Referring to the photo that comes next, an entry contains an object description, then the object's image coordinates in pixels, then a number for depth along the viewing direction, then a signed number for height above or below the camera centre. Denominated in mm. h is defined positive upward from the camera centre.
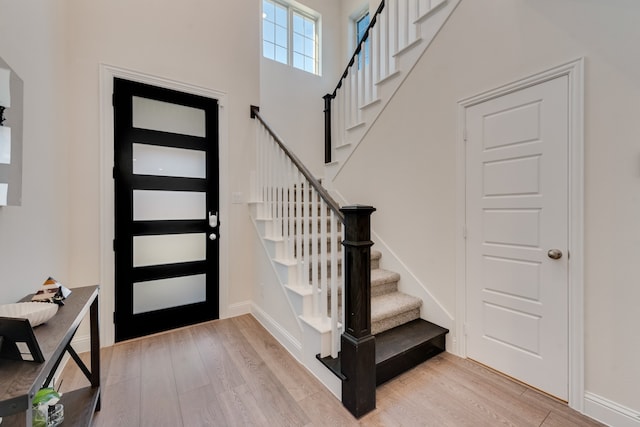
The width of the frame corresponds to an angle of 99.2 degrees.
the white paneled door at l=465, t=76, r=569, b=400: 1703 -158
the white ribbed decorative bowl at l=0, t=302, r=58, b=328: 1053 -392
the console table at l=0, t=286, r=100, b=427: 750 -492
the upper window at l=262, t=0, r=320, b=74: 3947 +2684
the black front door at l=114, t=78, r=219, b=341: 2416 +30
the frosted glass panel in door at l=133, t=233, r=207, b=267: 2496 -352
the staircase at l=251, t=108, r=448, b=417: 1584 -611
